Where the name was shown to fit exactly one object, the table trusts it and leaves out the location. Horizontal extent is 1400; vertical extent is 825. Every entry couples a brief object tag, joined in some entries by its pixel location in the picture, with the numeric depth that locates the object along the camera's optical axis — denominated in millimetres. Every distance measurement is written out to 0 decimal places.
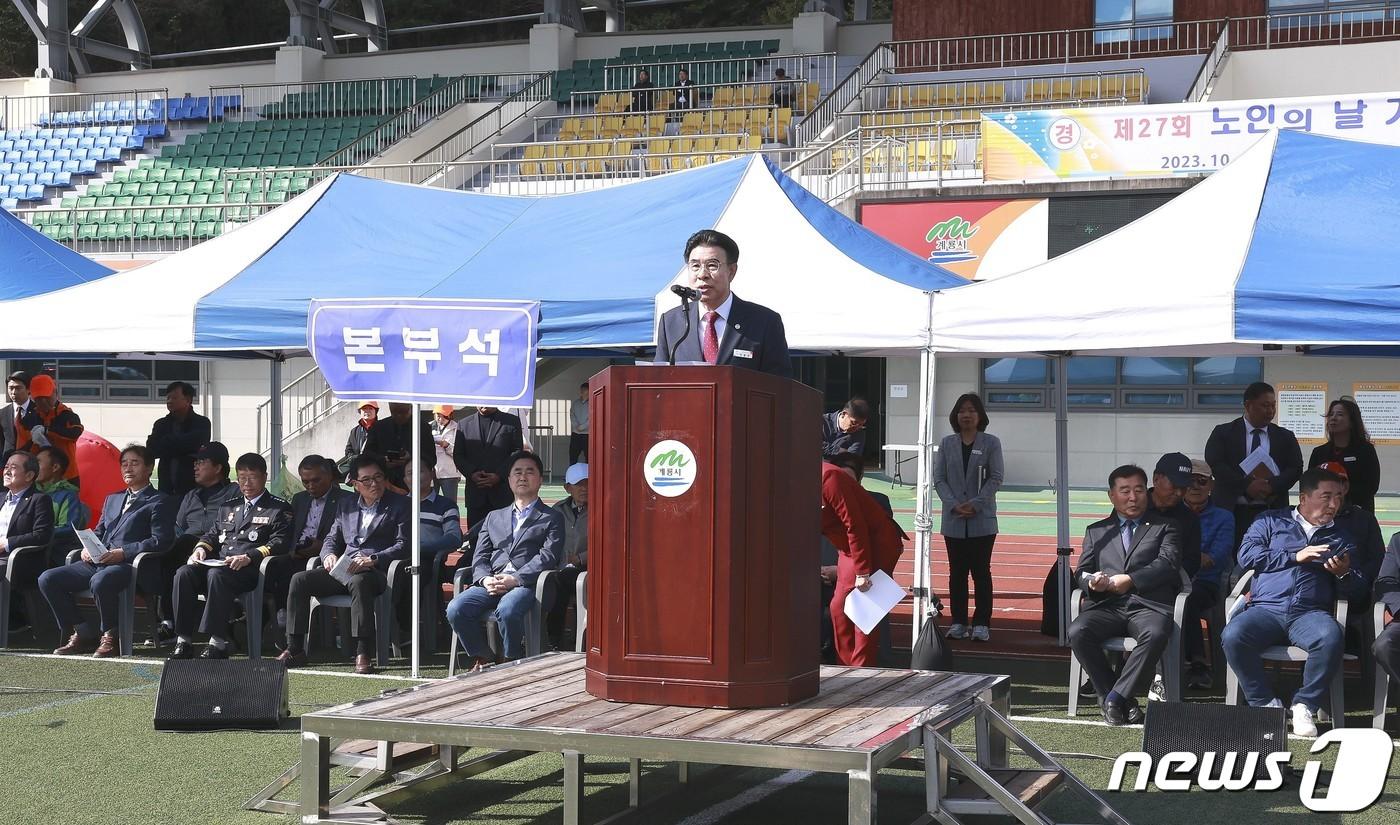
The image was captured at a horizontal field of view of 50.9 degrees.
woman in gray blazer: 9531
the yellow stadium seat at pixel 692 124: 25328
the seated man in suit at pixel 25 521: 9750
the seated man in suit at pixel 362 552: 8977
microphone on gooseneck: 4703
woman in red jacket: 6715
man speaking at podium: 4969
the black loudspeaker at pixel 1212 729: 5910
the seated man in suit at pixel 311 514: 9547
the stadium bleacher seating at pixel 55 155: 29297
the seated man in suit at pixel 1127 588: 7355
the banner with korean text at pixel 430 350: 7898
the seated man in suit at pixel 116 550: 9414
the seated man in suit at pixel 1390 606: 6797
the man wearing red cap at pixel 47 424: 11445
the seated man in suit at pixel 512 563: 8367
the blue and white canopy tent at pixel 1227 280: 6941
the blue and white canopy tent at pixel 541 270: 8078
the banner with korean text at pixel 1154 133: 17797
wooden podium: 4594
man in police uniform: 9000
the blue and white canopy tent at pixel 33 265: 10341
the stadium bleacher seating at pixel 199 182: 25281
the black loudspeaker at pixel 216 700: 7059
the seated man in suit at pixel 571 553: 8773
